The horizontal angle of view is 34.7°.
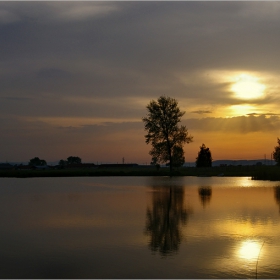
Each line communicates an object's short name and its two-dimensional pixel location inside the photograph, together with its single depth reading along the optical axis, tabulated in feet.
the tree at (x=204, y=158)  343.87
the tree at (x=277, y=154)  274.11
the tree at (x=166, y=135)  233.96
